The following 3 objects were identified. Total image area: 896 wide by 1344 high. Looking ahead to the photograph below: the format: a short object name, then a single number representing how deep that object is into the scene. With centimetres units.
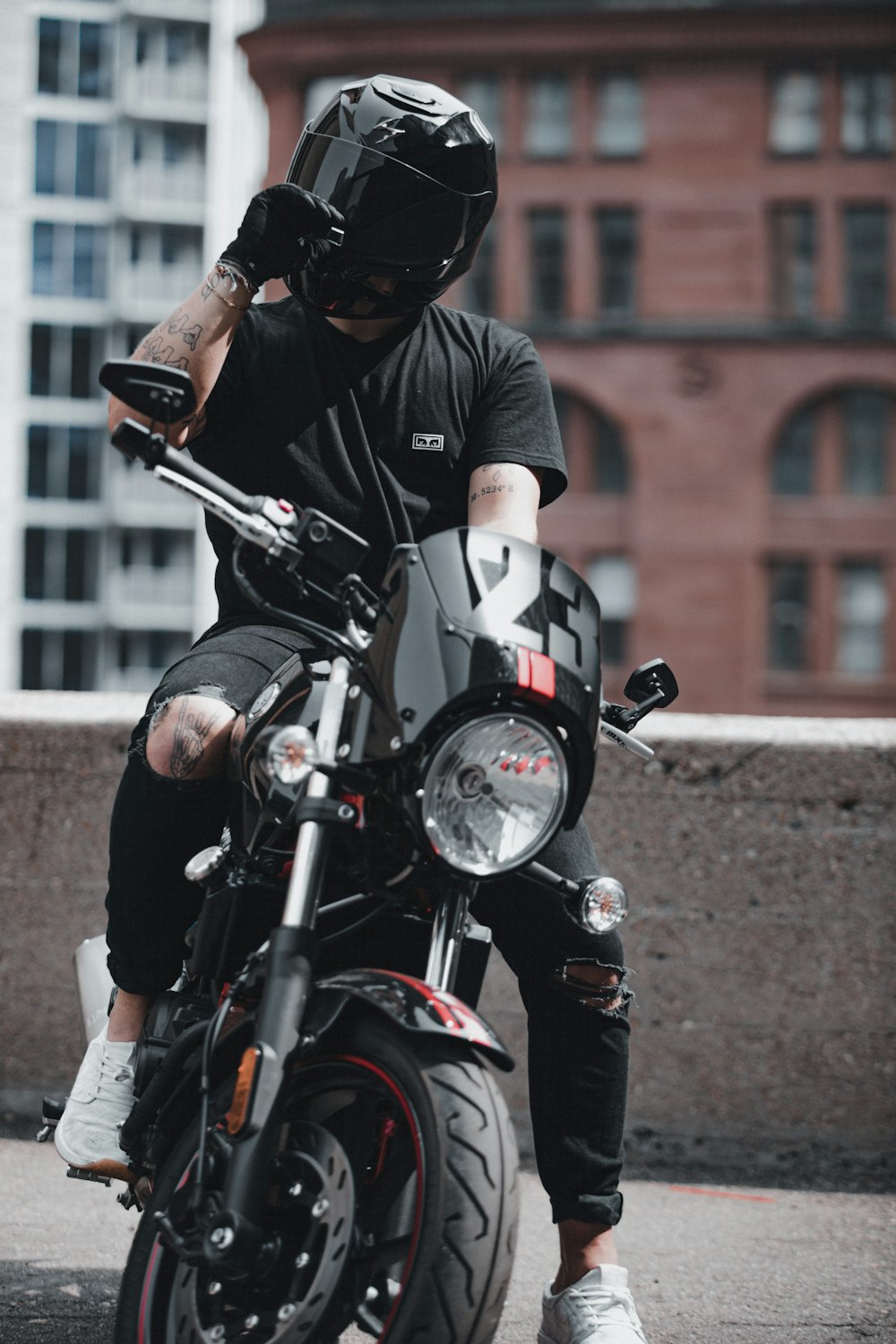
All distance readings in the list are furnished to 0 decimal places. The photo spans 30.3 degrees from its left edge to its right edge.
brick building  4259
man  259
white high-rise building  6094
